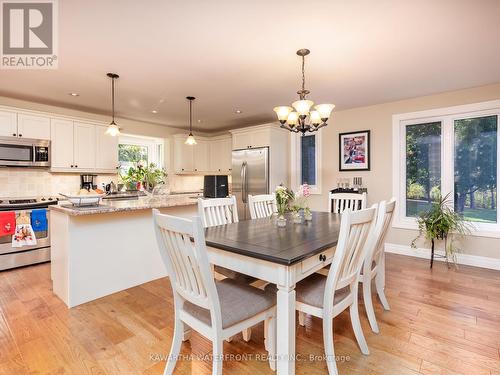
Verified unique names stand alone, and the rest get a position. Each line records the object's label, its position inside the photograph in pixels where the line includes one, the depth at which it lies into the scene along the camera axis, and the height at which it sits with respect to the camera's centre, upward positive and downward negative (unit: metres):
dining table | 1.38 -0.39
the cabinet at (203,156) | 5.82 +0.71
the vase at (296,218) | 2.38 -0.29
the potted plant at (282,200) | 2.25 -0.12
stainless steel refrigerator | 4.81 +0.22
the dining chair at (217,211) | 2.41 -0.25
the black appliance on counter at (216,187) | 5.85 -0.02
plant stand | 3.51 -1.00
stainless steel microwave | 3.59 +0.49
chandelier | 2.44 +0.71
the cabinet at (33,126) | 3.75 +0.88
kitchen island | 2.43 -0.64
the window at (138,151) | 5.36 +0.76
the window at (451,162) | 3.55 +0.34
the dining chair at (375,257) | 1.99 -0.57
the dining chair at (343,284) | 1.45 -0.61
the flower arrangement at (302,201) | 2.31 -0.14
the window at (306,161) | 4.93 +0.49
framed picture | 4.39 +0.60
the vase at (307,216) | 2.46 -0.29
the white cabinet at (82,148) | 4.08 +0.64
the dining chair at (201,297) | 1.25 -0.65
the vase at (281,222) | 2.19 -0.30
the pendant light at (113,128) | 3.08 +0.70
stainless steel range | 3.31 -0.80
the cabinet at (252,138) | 4.86 +0.92
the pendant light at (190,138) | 3.84 +0.70
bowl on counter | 2.44 -0.12
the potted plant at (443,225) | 3.47 -0.53
